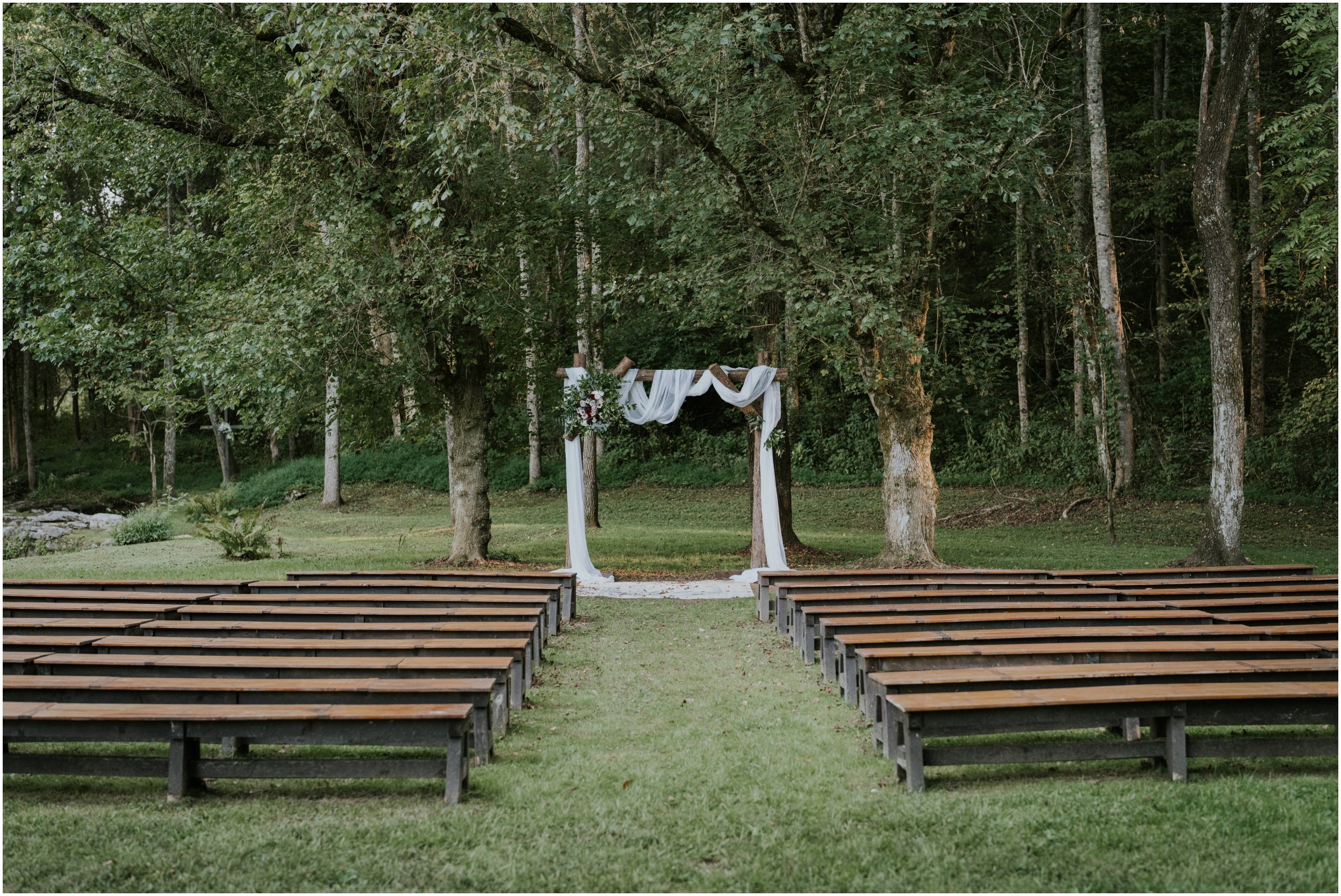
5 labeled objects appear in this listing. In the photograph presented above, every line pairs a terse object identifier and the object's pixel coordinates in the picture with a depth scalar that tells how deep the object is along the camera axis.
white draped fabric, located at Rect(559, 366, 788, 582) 13.32
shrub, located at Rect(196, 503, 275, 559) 14.77
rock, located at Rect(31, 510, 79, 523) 24.17
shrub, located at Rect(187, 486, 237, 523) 15.69
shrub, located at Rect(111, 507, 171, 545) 18.14
